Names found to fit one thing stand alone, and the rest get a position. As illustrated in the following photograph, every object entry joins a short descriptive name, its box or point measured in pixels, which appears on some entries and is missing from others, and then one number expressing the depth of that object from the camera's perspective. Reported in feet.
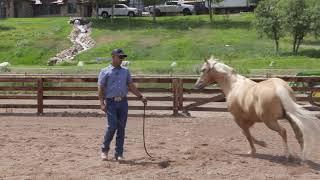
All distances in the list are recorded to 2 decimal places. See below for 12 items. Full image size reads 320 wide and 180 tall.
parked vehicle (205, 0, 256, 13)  220.64
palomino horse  28.45
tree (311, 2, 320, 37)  144.97
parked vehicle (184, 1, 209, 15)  220.23
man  30.66
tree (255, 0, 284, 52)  147.95
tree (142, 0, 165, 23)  194.45
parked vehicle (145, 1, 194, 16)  215.72
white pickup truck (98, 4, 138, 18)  210.38
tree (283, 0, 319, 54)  144.87
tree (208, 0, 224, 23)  192.22
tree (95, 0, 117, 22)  192.31
